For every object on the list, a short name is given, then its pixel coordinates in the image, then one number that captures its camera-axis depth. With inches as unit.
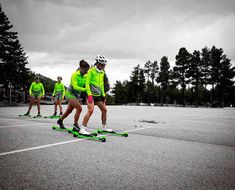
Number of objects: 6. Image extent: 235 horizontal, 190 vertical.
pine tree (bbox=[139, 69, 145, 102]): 3250.7
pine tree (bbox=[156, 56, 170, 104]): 2544.3
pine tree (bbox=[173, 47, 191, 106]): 2142.0
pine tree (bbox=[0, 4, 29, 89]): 1280.8
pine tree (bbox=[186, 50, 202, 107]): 2102.6
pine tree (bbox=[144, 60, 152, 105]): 3107.8
